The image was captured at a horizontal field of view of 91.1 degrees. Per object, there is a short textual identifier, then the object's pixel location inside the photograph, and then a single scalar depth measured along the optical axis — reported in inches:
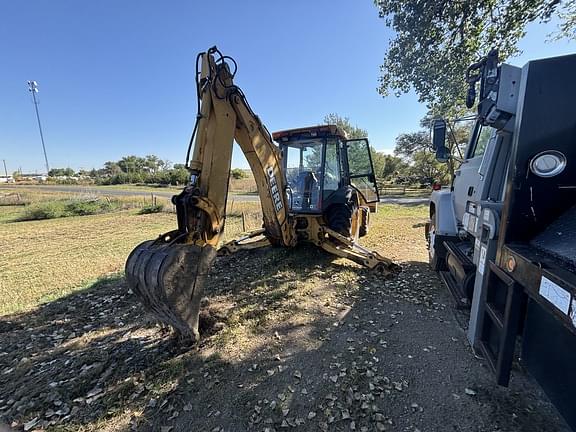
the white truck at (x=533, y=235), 57.2
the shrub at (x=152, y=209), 655.1
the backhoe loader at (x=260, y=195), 103.0
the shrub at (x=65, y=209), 649.6
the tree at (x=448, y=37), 254.1
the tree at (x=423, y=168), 1184.3
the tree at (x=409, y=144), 1211.1
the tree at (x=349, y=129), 1068.5
